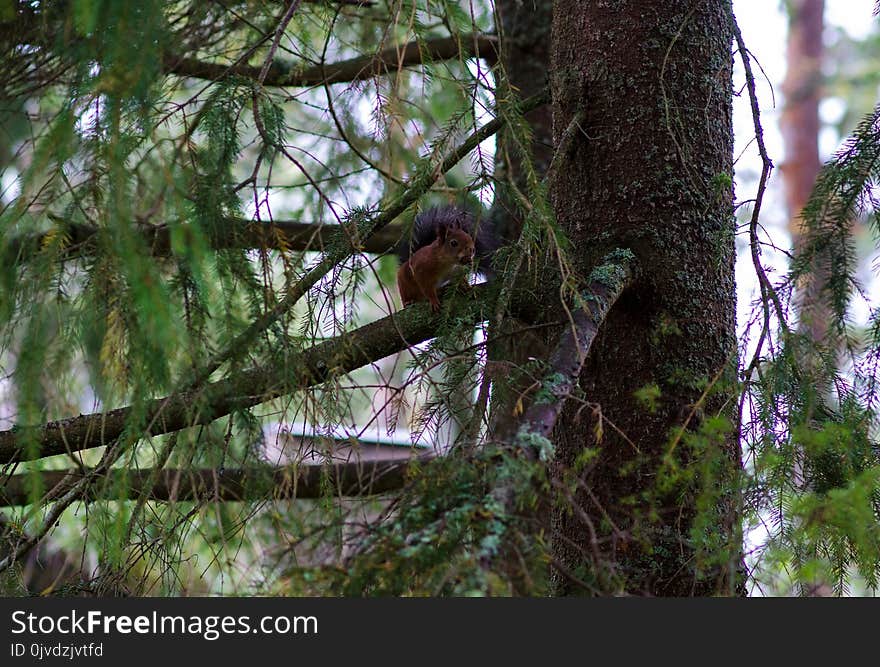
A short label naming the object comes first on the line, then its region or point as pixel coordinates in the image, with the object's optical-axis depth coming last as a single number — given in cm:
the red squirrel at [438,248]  1770
